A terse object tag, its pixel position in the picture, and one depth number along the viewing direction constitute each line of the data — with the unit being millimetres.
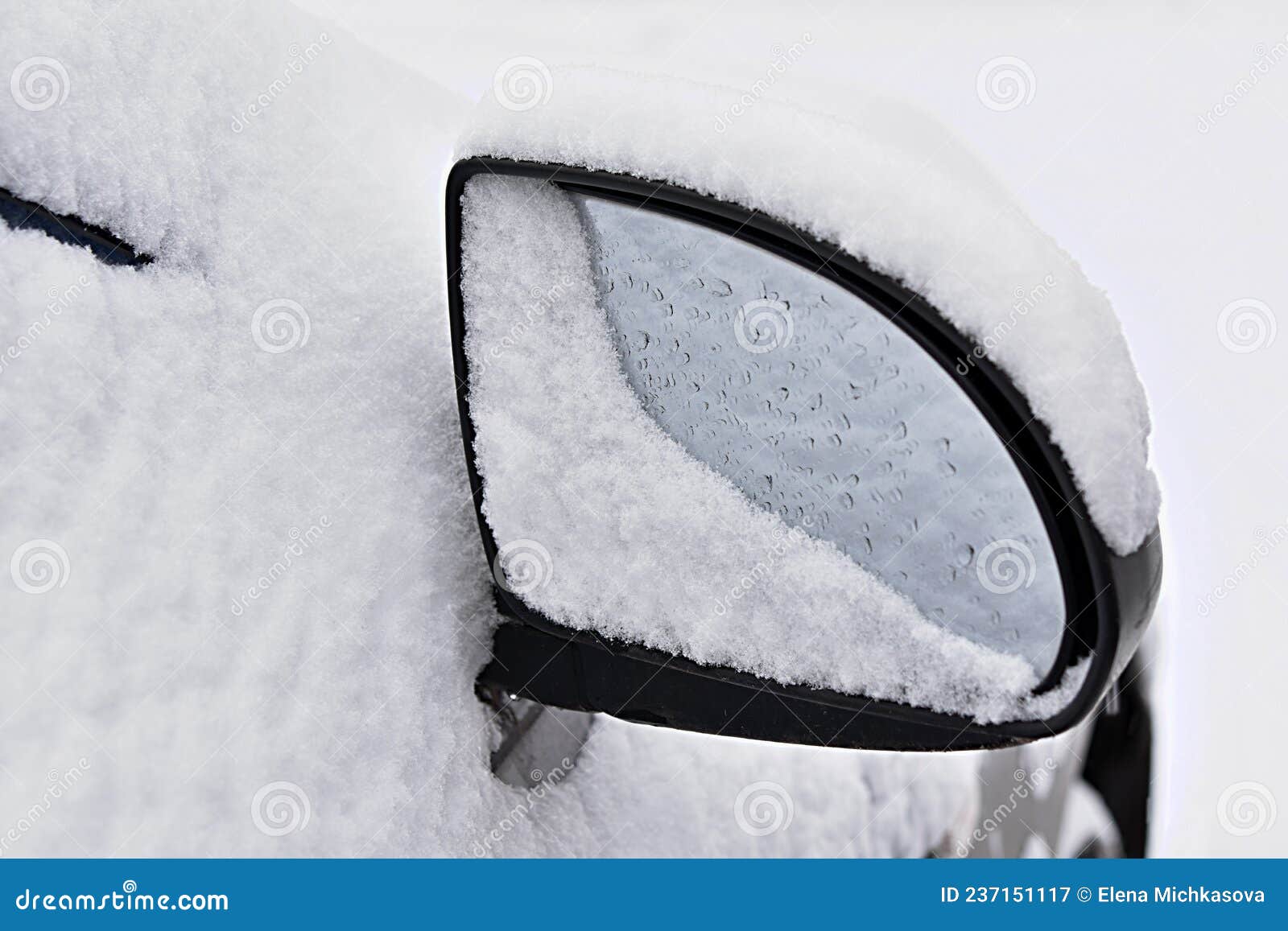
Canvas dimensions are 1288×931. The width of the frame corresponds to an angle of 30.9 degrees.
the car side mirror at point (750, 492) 720
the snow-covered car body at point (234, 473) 735
